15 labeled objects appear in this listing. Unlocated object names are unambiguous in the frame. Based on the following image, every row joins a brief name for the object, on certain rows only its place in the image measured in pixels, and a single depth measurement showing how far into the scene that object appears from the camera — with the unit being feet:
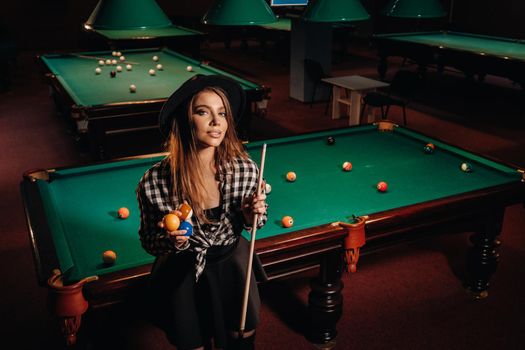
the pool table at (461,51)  20.92
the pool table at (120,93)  14.07
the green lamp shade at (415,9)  10.91
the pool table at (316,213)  6.65
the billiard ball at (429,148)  10.78
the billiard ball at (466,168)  9.82
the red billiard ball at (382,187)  8.88
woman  5.86
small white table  20.40
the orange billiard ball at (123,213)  8.00
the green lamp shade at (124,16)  8.17
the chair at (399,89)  19.49
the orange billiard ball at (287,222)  7.62
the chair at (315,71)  22.80
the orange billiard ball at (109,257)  6.64
